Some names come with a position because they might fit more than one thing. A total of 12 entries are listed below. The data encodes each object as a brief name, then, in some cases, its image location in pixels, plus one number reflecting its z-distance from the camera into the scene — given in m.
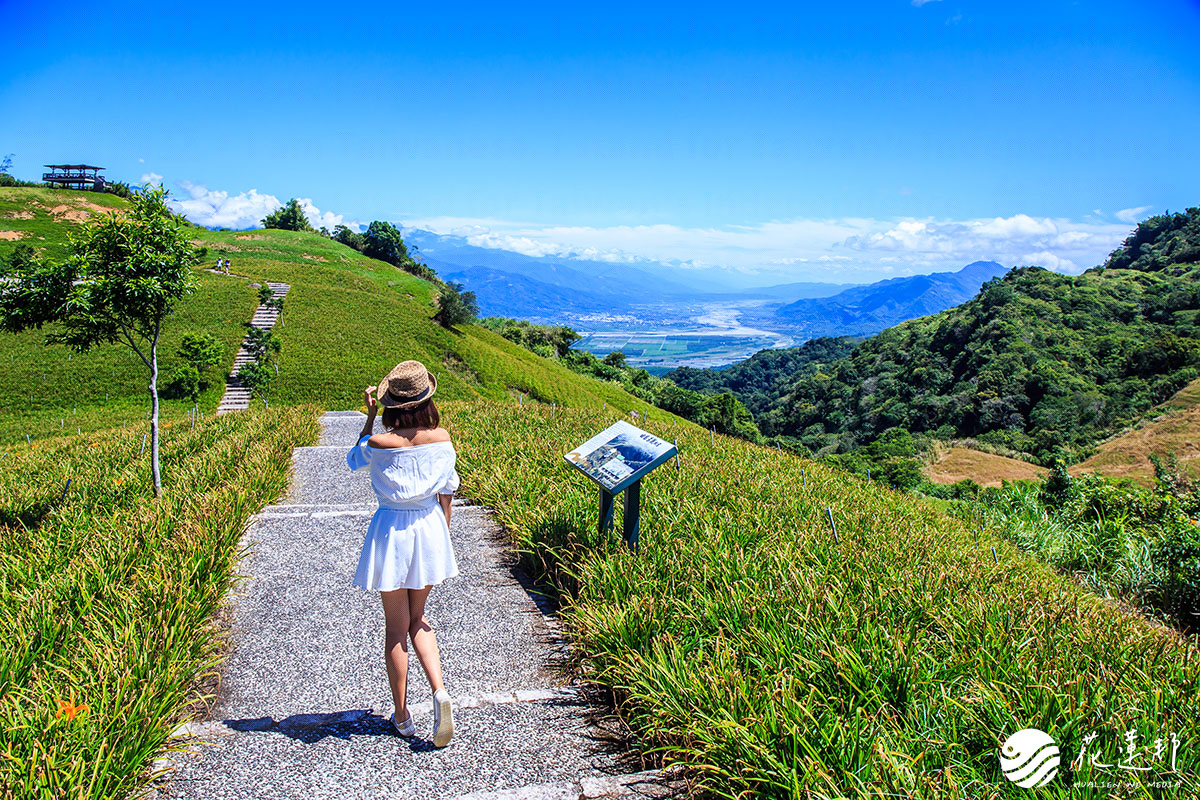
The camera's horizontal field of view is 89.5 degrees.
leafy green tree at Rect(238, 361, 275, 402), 26.42
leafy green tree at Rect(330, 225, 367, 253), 68.85
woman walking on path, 3.32
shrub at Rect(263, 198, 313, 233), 73.44
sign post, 4.88
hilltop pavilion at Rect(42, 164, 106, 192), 65.19
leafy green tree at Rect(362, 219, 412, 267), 66.81
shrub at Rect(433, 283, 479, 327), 40.94
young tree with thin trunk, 8.23
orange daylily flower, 2.96
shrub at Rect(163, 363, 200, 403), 25.39
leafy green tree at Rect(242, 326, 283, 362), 28.30
